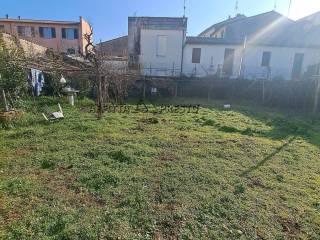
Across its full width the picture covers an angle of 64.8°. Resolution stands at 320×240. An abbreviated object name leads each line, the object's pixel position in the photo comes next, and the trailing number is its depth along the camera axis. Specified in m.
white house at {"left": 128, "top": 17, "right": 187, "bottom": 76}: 19.92
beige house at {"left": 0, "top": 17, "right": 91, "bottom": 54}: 32.25
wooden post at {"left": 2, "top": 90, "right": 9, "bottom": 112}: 8.72
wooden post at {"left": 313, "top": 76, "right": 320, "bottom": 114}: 13.62
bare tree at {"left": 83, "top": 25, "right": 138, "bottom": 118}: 9.38
